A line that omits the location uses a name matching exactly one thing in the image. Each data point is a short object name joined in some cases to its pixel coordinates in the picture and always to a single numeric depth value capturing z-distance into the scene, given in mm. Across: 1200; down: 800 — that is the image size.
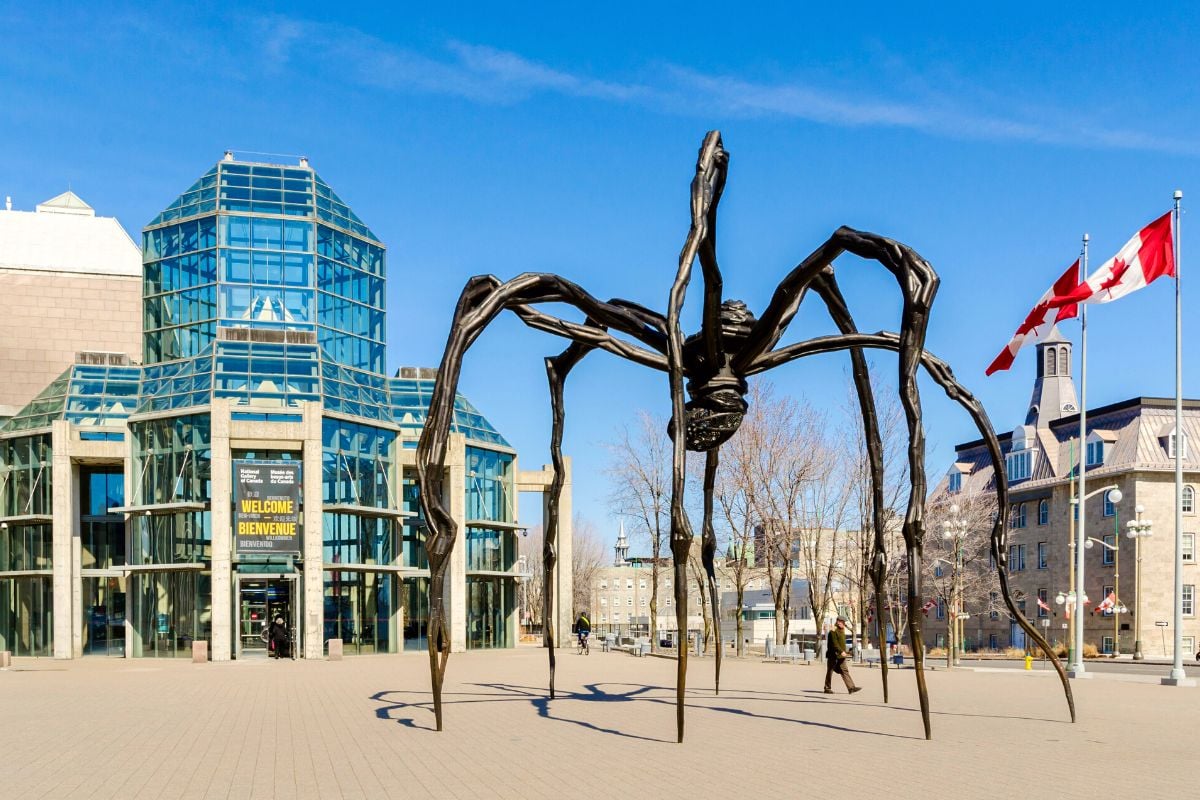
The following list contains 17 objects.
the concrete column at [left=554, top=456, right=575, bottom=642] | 51062
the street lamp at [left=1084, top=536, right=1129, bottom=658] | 65062
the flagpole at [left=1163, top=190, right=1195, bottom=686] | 27422
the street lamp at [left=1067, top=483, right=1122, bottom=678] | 29438
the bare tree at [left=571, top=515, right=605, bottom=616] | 104000
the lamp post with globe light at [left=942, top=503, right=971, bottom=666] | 38219
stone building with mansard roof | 65625
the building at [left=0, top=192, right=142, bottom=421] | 59000
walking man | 21172
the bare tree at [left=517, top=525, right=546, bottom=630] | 92812
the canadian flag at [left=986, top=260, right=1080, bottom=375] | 24062
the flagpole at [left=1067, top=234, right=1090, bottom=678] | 29266
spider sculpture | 12234
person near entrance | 40469
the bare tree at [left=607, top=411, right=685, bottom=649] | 47000
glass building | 40938
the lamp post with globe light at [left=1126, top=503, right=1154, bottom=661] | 64131
